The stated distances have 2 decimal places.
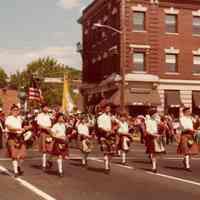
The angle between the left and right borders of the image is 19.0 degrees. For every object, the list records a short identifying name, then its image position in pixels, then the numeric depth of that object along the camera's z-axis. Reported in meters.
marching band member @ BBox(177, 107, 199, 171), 17.41
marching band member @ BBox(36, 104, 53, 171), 17.44
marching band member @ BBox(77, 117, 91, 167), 18.26
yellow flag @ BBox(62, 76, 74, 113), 42.24
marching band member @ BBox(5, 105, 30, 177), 15.27
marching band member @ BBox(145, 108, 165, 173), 17.08
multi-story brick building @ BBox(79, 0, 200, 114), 43.47
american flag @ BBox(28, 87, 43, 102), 40.69
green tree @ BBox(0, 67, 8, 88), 115.75
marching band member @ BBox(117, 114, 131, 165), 19.28
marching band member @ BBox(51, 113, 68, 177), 15.76
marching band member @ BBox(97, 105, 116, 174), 16.61
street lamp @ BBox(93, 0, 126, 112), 35.39
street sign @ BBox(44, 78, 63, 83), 46.61
